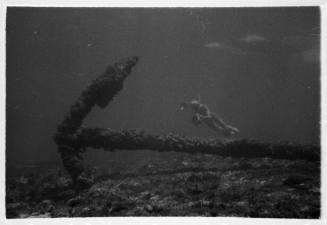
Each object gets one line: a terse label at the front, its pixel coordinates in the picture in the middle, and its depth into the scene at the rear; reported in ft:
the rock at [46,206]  26.37
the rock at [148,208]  25.05
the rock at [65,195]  29.22
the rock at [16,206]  27.33
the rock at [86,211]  25.38
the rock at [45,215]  25.55
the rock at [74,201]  26.71
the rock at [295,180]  27.14
